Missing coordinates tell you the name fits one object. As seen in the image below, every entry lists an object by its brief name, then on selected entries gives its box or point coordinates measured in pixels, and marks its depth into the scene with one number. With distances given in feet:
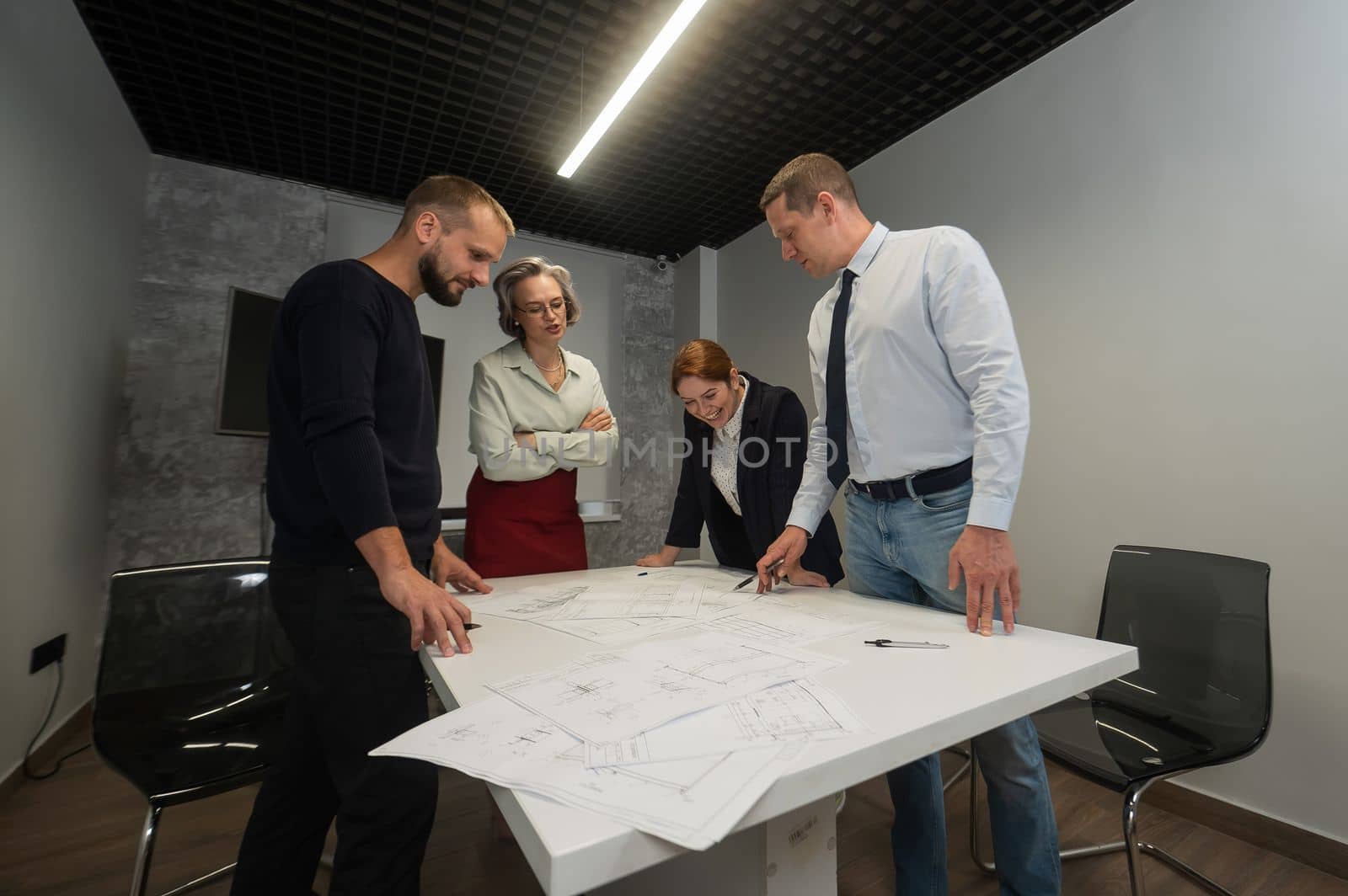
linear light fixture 6.51
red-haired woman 6.35
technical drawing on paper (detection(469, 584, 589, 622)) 4.12
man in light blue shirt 3.81
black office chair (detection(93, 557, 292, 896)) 4.42
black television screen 9.13
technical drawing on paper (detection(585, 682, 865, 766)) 1.92
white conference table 1.52
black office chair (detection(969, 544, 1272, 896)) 4.58
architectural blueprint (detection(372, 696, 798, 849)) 1.57
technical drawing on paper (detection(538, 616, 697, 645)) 3.41
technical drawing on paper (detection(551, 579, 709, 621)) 4.05
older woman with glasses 6.48
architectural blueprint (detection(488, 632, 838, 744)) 2.20
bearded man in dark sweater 3.07
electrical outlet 7.50
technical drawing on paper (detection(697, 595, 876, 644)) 3.42
